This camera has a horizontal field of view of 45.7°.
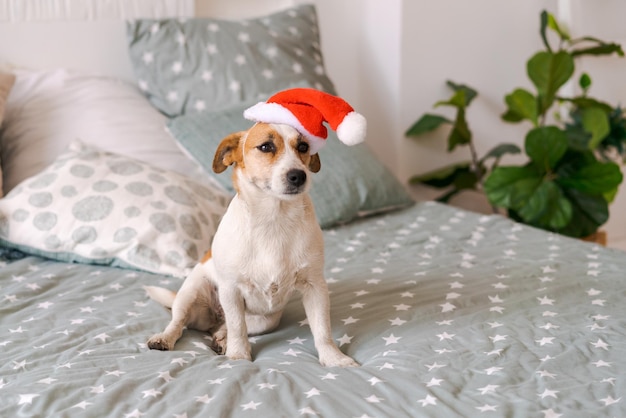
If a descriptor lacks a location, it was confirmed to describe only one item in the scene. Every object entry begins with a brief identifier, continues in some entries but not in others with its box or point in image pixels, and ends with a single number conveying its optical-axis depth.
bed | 1.11
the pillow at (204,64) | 2.39
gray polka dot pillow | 1.79
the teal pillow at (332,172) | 2.15
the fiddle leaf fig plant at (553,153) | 2.47
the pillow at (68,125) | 2.15
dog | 1.22
